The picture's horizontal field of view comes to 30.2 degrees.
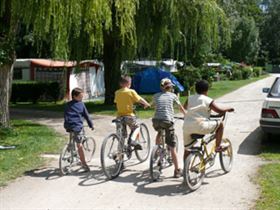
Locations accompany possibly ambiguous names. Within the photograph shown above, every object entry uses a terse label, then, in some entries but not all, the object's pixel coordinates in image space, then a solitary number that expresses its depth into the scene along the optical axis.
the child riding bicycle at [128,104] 8.73
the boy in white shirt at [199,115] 7.55
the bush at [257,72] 68.01
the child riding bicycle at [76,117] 8.60
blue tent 32.94
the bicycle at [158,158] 7.93
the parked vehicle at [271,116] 11.05
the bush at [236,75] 56.78
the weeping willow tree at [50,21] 11.33
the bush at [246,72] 58.77
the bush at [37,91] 28.47
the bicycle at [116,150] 8.18
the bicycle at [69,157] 8.50
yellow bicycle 7.30
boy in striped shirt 8.11
